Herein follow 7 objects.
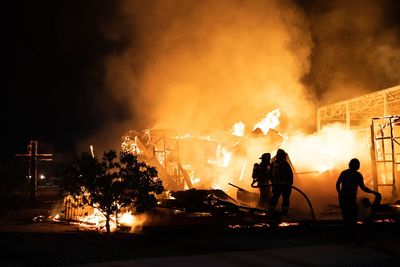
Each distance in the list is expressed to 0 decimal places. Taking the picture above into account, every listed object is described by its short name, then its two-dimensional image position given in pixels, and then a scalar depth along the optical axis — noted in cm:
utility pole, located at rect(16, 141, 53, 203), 1981
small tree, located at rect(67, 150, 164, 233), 871
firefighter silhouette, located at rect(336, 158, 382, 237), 767
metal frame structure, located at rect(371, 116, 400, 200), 1093
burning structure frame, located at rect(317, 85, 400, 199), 1335
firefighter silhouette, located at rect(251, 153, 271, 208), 1054
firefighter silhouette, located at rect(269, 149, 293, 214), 952
